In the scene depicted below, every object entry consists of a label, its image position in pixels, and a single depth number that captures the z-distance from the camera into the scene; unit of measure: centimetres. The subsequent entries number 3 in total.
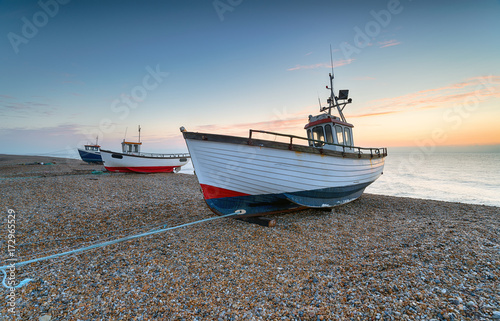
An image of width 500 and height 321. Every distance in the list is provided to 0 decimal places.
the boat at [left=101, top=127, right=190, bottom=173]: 2113
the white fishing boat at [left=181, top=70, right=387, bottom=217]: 630
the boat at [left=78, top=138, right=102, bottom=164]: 3706
